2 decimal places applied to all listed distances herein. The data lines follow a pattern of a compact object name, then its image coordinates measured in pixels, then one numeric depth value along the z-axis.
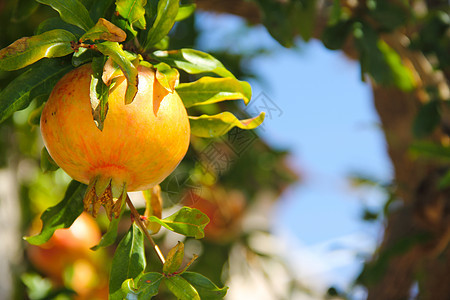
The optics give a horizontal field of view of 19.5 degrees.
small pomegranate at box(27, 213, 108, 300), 1.51
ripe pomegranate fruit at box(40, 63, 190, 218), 0.68
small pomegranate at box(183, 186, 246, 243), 1.88
